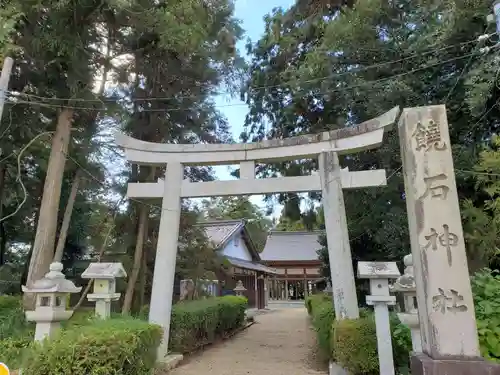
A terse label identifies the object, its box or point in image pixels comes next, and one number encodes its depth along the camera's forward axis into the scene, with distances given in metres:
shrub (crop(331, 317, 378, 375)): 6.31
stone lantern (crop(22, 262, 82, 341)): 6.03
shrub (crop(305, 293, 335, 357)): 8.16
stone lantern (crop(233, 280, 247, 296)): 21.63
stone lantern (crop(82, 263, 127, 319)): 7.18
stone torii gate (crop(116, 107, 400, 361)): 7.62
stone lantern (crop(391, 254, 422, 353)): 5.41
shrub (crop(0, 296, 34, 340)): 7.69
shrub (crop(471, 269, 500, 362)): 4.55
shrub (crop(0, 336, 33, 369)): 6.30
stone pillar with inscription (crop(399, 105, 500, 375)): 4.03
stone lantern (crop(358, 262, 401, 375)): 5.92
